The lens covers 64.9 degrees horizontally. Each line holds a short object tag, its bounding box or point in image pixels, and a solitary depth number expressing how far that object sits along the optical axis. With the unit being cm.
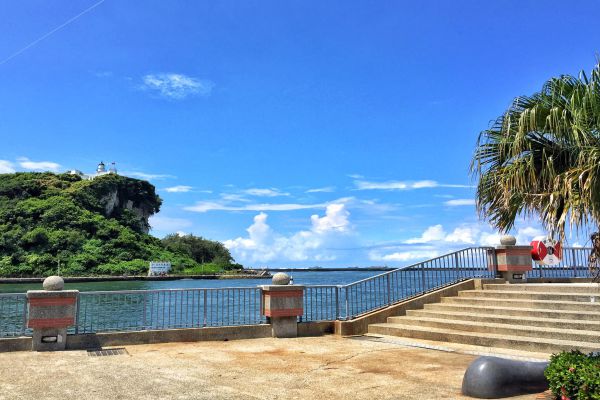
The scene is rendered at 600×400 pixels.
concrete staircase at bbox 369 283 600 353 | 959
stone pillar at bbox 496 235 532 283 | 1437
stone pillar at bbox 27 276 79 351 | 949
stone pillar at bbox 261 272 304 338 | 1162
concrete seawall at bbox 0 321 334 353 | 955
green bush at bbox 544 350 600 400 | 474
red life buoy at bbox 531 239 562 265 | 1515
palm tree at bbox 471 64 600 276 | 534
